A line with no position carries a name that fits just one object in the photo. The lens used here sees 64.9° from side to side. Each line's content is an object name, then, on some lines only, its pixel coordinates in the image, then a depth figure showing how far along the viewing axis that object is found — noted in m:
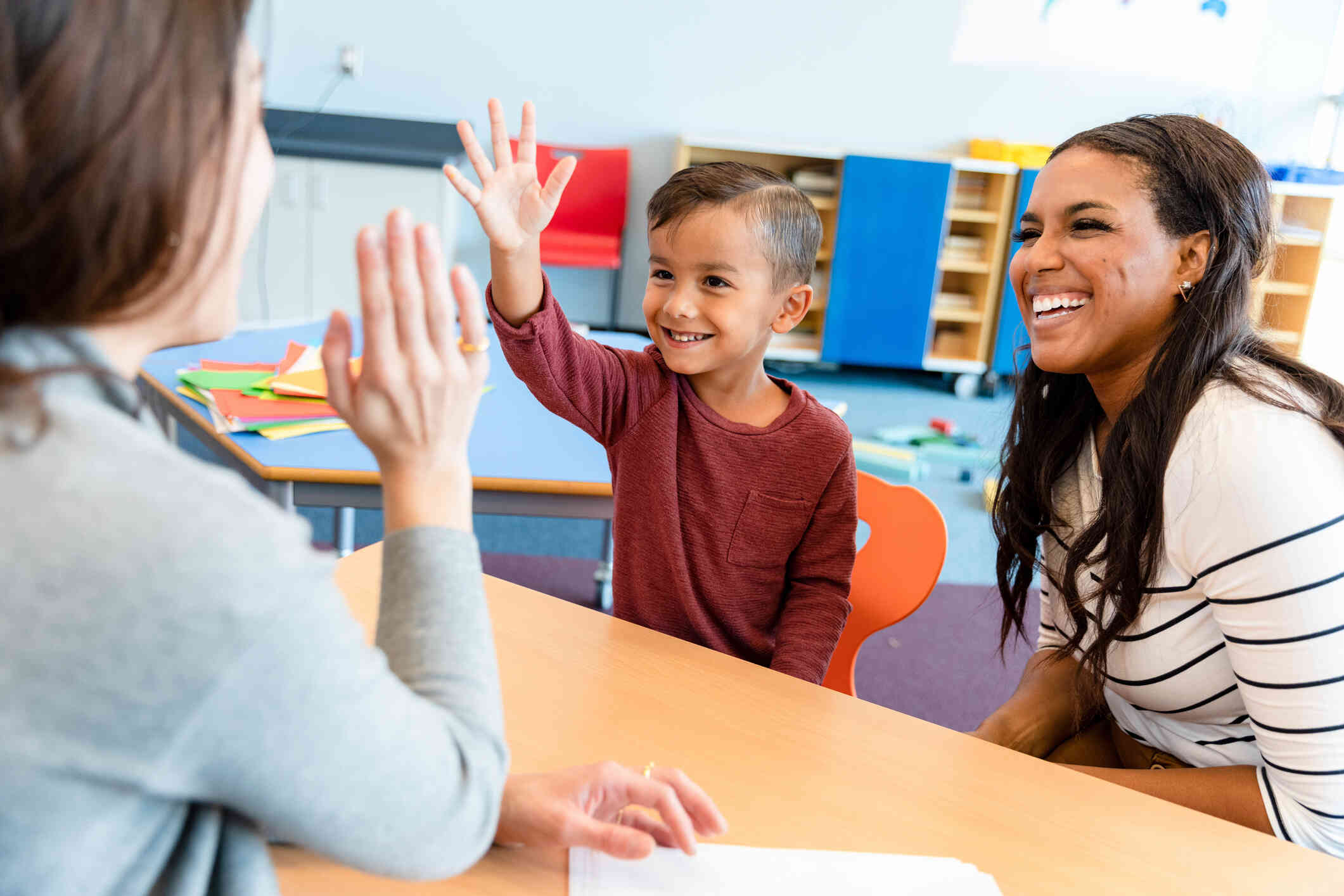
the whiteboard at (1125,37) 5.56
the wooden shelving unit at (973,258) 5.33
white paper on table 0.80
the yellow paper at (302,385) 1.88
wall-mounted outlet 5.22
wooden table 0.85
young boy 1.40
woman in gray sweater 0.44
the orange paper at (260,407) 1.78
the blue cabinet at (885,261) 5.21
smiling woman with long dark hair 1.07
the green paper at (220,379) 1.92
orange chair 1.53
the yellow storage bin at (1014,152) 5.40
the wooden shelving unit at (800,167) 5.17
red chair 5.33
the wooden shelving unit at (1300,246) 5.34
